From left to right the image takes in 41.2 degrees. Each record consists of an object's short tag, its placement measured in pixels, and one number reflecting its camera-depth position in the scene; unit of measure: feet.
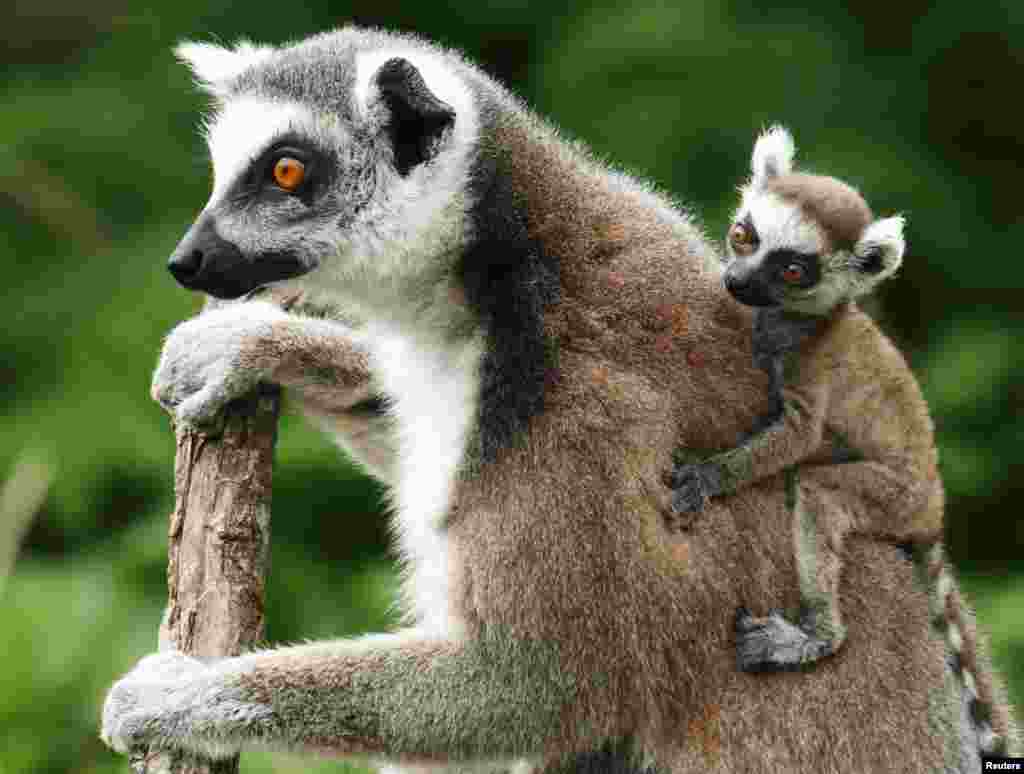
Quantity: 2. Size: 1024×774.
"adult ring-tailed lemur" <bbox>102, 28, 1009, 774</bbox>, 13.12
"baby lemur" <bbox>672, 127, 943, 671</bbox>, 13.61
